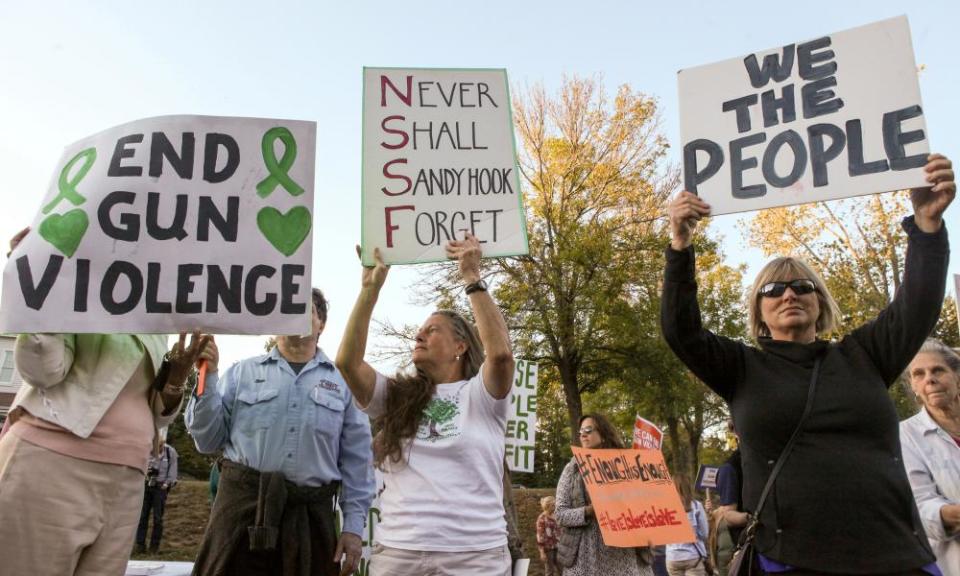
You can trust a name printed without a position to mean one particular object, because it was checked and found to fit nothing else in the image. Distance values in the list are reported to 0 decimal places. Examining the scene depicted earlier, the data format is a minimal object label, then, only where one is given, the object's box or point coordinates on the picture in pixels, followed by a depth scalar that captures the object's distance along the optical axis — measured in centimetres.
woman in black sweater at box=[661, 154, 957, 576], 215
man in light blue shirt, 332
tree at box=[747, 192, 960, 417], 1859
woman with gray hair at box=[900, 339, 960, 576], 336
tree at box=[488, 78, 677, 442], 1970
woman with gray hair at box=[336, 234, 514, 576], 283
